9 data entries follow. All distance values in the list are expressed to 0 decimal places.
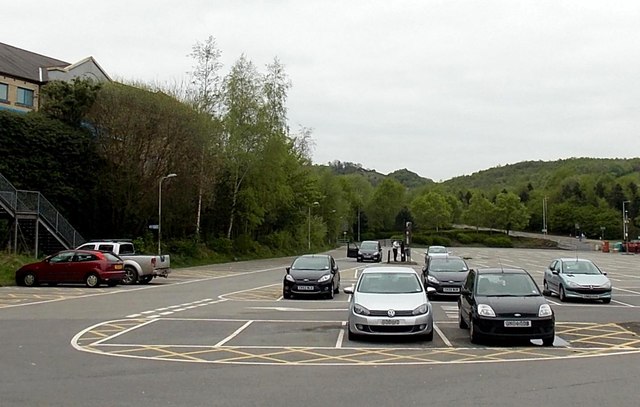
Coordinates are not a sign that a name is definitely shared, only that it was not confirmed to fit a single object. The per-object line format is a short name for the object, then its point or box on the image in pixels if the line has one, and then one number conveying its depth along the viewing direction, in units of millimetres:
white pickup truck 31609
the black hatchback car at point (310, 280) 24359
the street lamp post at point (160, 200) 43512
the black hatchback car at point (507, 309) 13344
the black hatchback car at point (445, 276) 24094
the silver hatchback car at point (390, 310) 13695
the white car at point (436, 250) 49519
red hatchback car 29094
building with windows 54406
